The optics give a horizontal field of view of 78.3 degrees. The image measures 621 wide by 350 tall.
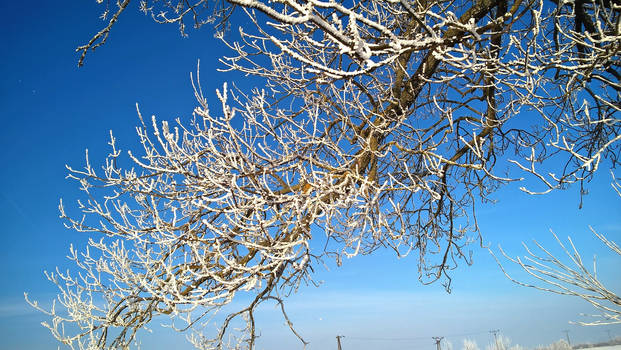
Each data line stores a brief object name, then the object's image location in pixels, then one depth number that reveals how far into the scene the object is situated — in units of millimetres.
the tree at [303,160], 2357
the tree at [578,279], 2846
